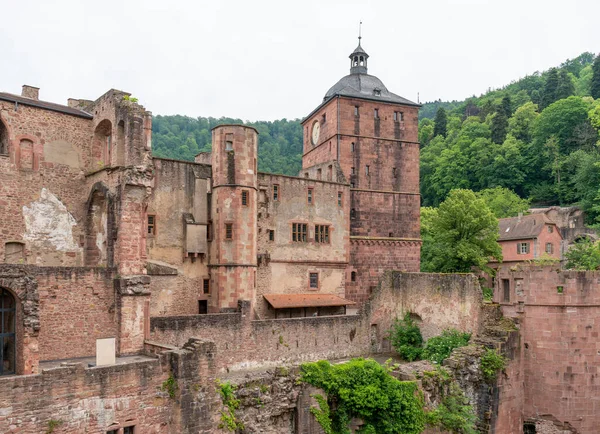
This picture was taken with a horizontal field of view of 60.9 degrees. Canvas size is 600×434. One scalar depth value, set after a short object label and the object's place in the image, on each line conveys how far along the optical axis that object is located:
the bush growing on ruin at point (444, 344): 24.27
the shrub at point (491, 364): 21.70
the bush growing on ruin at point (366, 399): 19.50
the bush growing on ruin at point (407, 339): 26.16
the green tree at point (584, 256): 30.26
